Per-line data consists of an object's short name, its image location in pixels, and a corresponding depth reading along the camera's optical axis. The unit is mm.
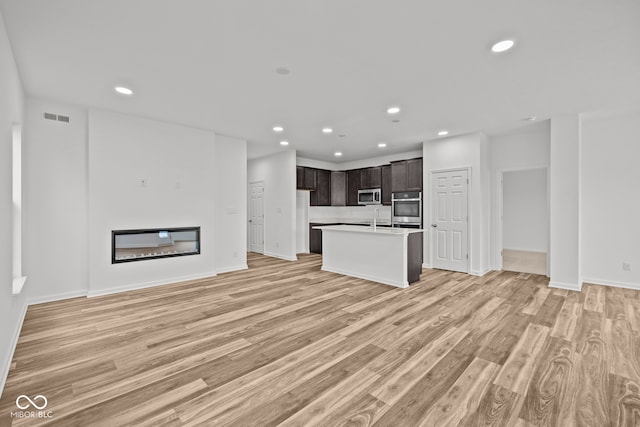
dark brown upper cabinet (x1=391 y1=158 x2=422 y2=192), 6673
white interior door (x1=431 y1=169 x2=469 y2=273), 5766
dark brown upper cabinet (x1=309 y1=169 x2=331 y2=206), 8570
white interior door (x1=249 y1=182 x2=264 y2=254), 8359
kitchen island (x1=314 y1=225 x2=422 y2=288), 4793
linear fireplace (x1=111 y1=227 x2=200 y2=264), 4535
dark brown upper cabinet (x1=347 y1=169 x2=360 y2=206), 8547
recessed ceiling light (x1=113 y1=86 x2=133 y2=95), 3557
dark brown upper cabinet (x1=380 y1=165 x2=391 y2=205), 7652
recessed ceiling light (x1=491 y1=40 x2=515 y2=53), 2535
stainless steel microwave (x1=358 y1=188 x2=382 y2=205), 7952
